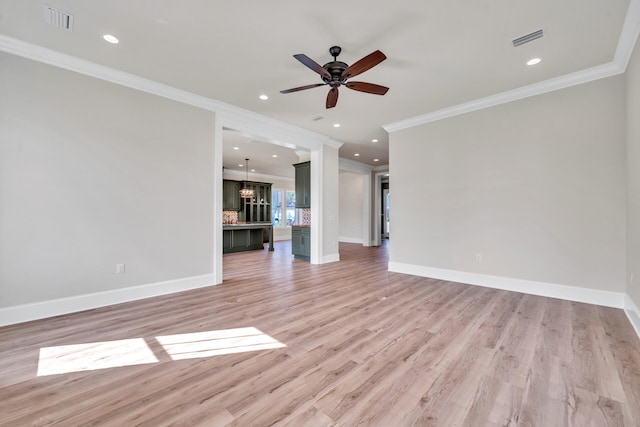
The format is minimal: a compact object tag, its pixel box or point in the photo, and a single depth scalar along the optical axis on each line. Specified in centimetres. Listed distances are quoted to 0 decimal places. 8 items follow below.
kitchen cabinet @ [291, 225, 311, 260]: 674
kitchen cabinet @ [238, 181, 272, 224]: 1022
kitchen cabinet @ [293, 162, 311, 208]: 676
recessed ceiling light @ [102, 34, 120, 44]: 274
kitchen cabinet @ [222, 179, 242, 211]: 958
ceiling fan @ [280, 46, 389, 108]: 255
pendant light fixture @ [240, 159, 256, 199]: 973
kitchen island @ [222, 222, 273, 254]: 810
